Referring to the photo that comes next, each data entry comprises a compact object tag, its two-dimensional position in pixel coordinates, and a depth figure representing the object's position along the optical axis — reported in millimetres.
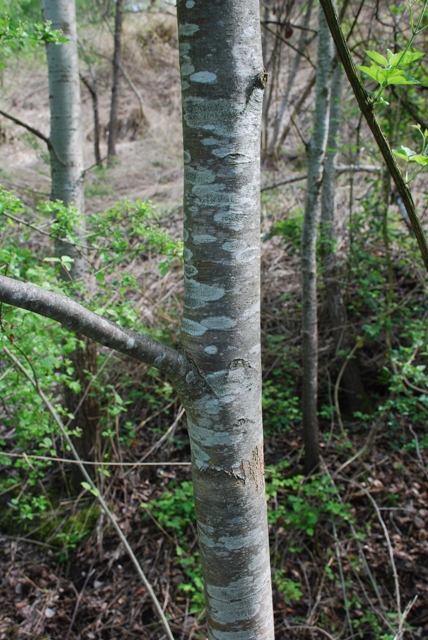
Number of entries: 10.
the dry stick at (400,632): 2564
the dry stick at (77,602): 3309
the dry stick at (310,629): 2953
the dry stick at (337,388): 4020
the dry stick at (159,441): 4113
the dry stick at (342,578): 3019
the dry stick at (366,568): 3055
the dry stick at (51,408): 2034
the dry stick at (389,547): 2860
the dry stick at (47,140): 3109
